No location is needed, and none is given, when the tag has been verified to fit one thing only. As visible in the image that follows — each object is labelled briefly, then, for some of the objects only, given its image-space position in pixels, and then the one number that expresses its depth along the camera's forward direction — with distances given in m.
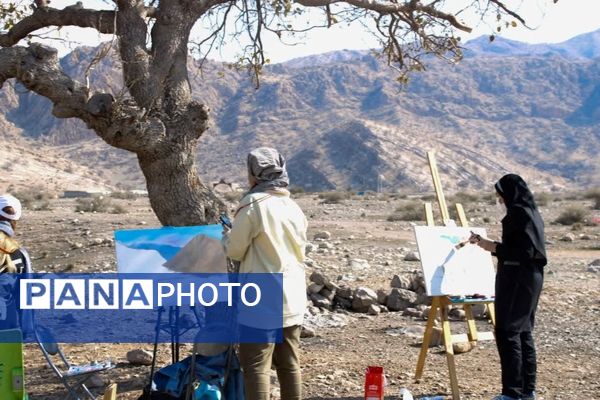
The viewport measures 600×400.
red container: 5.46
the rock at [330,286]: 10.65
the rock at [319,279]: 10.66
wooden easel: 6.29
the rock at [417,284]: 11.12
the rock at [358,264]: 14.99
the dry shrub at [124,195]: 45.41
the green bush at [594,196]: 35.75
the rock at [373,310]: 10.18
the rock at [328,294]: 10.51
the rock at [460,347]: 8.00
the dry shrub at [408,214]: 28.86
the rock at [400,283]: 11.16
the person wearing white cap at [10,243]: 5.08
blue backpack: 4.75
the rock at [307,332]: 8.80
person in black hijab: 5.71
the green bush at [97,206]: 32.00
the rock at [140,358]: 7.27
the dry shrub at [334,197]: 40.14
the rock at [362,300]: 10.31
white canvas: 6.69
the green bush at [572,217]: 27.64
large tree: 6.43
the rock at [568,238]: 22.00
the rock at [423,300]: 10.48
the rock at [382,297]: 10.64
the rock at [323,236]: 20.53
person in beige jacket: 4.54
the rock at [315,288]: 10.61
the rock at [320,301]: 10.32
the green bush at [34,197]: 34.52
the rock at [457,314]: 9.94
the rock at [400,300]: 10.41
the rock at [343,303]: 10.48
